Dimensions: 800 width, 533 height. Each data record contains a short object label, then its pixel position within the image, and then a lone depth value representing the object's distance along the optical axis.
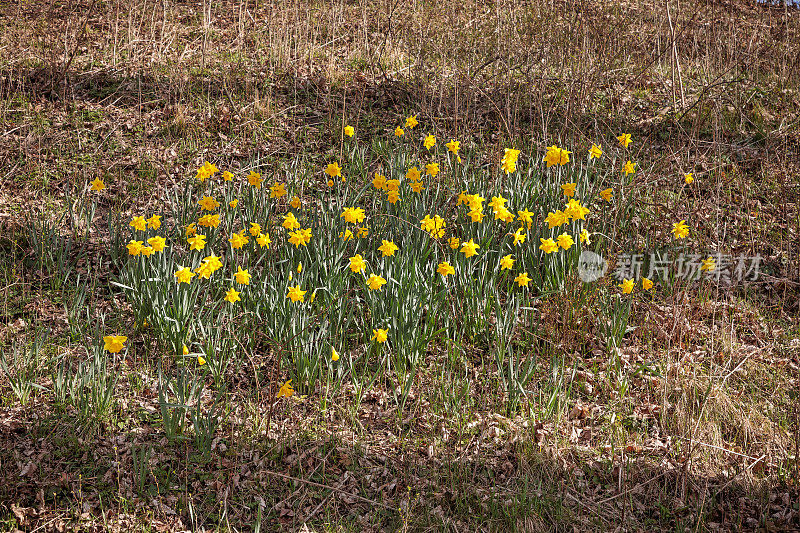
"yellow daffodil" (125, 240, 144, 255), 3.29
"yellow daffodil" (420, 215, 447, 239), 3.73
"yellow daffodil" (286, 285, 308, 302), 3.13
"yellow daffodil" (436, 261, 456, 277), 3.47
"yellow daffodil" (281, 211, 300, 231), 3.64
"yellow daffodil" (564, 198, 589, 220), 3.76
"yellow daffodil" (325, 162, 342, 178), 4.23
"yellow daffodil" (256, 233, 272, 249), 3.62
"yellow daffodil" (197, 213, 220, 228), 3.85
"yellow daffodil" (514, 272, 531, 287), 3.66
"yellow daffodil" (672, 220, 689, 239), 3.97
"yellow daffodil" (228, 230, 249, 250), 3.48
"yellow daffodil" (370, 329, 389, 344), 3.18
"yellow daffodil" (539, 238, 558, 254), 3.65
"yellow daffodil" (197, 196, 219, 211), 3.91
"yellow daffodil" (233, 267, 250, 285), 3.20
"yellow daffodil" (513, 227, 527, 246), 3.67
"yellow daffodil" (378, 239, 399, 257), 3.45
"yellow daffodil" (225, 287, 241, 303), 3.23
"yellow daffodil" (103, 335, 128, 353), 2.95
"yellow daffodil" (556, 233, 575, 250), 3.68
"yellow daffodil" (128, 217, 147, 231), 3.59
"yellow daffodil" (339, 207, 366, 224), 3.62
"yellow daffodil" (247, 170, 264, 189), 4.19
